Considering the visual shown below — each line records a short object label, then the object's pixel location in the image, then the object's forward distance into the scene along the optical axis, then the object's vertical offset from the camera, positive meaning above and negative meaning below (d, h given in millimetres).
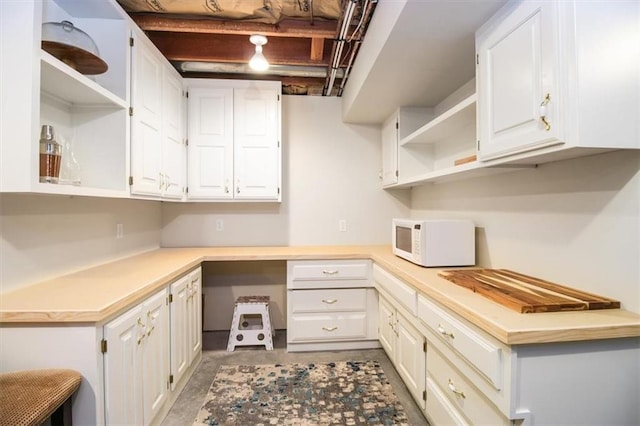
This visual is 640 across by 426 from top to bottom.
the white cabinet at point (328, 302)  2504 -728
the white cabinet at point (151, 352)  1209 -708
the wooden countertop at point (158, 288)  937 -344
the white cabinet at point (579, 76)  973 +496
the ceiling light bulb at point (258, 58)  2137 +1190
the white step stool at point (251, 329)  2613 -1019
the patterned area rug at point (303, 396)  1749 -1199
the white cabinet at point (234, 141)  2676 +724
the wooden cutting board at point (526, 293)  1075 -313
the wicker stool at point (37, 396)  885 -586
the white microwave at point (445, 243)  1875 -160
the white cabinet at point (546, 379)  946 -544
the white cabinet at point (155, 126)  1834 +672
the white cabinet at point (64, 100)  1096 +584
